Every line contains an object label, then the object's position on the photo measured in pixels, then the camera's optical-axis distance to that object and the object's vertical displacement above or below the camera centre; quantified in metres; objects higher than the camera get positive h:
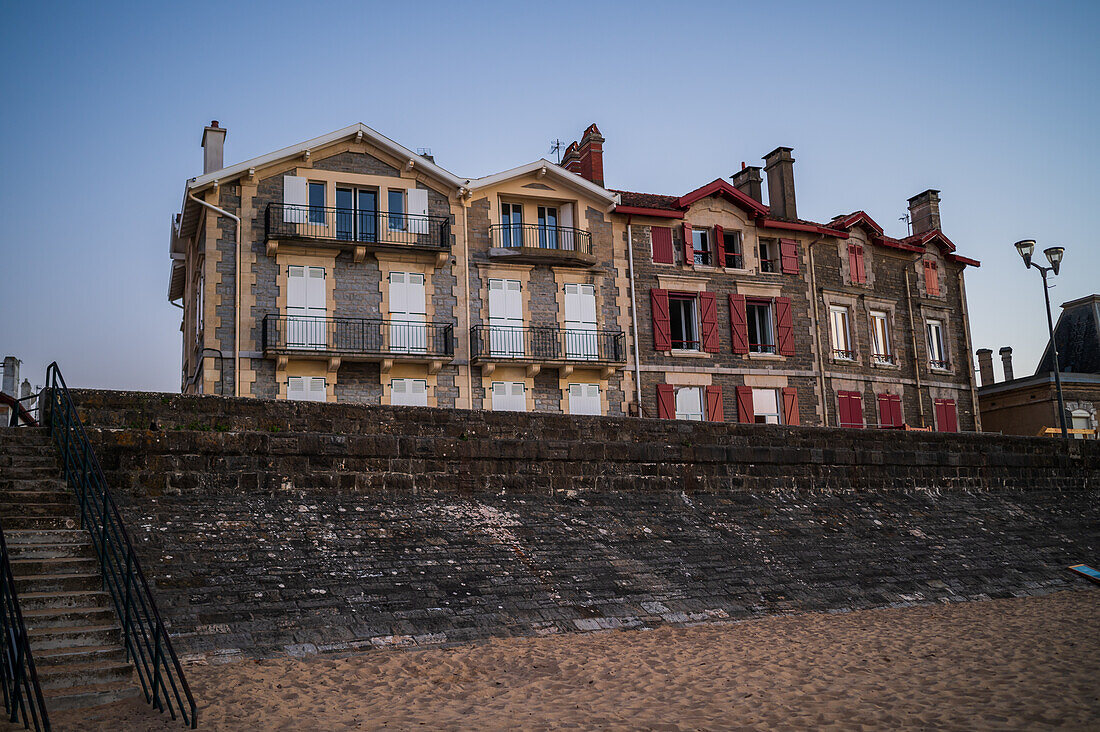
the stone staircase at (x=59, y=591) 6.22 -0.77
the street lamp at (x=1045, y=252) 18.12 +3.95
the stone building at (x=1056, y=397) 28.58 +1.84
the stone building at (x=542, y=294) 19.33 +4.27
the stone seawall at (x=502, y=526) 8.58 -0.67
